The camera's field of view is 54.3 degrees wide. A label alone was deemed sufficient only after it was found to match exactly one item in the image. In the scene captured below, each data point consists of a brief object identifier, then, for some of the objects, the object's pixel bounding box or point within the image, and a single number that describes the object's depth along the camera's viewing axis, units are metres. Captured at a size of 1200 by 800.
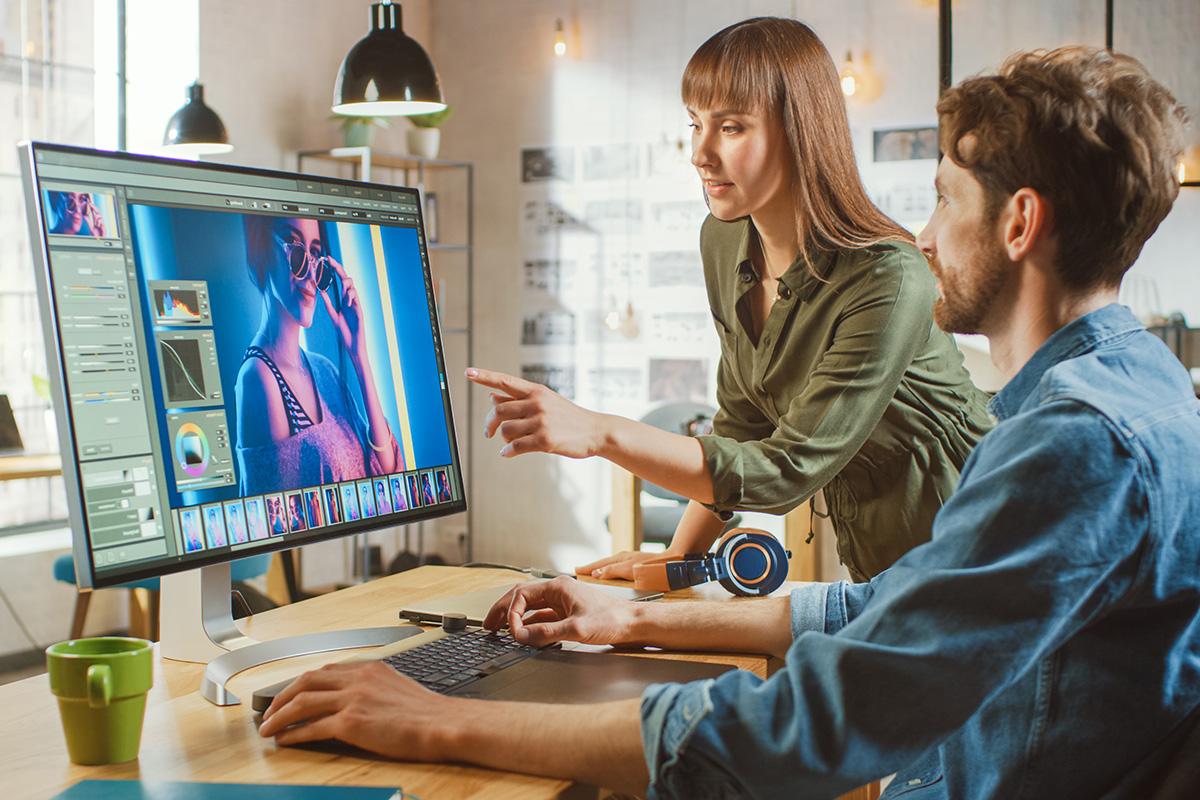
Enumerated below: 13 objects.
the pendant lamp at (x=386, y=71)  3.64
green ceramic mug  0.91
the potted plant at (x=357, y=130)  4.85
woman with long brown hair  1.55
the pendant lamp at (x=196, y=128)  4.17
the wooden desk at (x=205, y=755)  0.88
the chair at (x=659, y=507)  3.01
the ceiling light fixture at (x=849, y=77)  4.88
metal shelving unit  5.00
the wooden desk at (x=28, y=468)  3.32
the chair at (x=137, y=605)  3.66
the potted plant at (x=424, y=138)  5.15
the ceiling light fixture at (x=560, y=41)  5.50
